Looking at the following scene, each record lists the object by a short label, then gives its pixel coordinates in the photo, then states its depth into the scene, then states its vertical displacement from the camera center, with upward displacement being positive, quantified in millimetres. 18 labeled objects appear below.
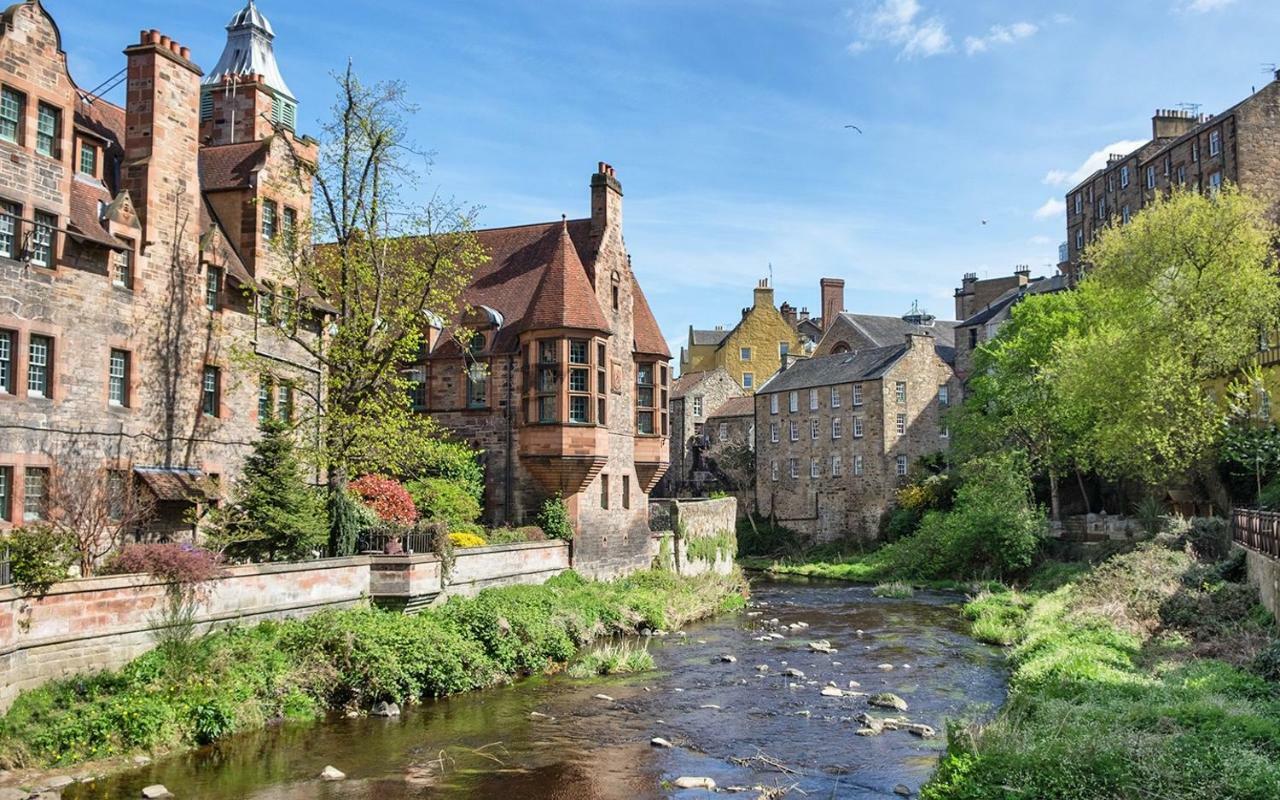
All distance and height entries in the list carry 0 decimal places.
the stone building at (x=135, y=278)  20797 +4459
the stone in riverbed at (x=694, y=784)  15289 -4698
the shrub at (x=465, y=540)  28292 -1960
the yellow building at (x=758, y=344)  79375 +9723
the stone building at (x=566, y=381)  32562 +2978
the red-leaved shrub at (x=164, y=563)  18641 -1698
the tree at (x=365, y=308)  25812 +4355
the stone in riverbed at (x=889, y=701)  20595 -4728
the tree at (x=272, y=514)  22969 -980
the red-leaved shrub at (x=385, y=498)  28109 -784
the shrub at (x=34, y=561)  16047 -1427
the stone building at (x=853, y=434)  59438 +2115
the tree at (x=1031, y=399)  46438 +3357
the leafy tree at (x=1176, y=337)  35875 +4744
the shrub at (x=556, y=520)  32344 -1605
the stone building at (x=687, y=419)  71812 +3558
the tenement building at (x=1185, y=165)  51406 +17076
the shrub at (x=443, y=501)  30488 -936
